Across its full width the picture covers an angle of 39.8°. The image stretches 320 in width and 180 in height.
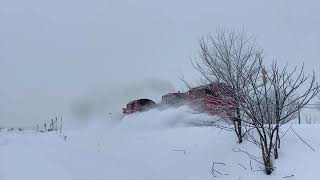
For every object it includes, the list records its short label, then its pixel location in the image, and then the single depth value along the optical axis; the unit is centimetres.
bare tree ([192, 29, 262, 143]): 1288
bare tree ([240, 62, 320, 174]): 1159
